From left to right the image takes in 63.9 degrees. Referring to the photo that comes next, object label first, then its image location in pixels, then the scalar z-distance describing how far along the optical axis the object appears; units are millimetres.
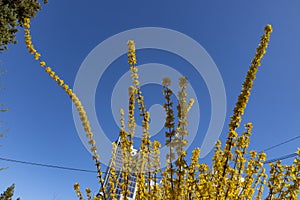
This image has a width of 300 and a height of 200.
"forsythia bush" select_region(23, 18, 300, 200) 2094
